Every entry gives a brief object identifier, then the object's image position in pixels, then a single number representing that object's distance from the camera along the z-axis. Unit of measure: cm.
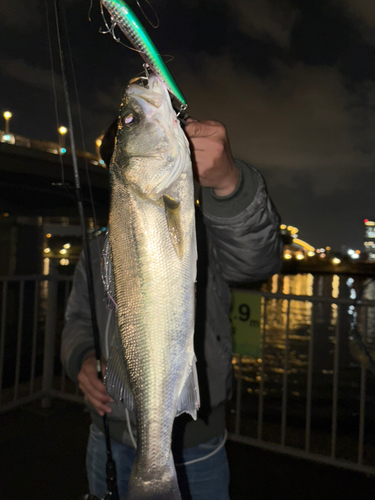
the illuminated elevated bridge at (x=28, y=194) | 1703
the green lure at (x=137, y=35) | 87
